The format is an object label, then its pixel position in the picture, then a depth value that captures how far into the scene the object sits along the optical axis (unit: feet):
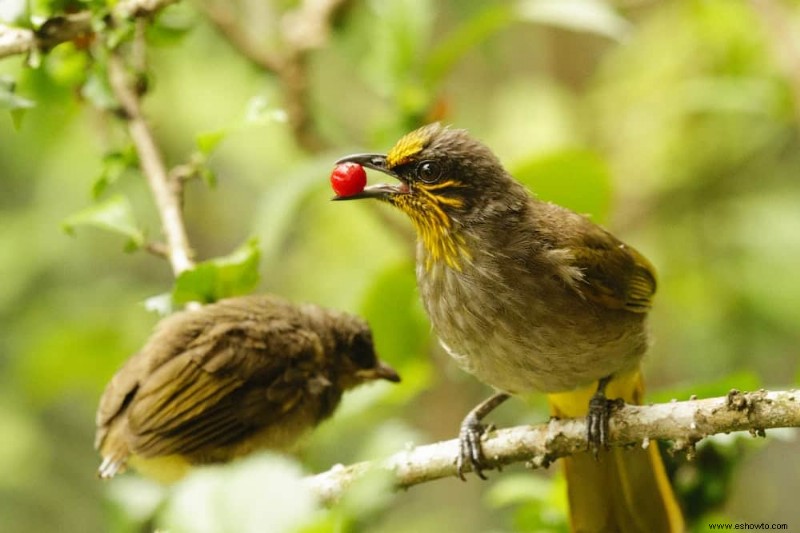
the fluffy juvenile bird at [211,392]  22.61
